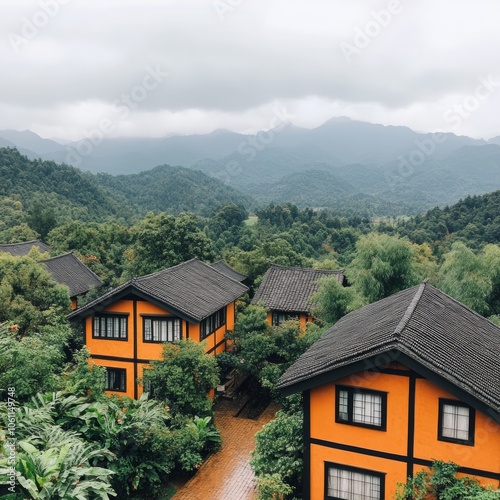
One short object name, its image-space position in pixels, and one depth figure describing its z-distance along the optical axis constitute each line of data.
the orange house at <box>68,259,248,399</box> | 19.48
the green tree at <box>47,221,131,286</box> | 40.91
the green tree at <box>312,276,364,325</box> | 21.70
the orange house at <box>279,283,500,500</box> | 10.61
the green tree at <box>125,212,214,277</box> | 33.78
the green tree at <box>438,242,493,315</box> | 20.52
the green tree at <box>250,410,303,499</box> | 12.23
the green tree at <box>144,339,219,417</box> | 17.45
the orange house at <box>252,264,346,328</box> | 24.69
